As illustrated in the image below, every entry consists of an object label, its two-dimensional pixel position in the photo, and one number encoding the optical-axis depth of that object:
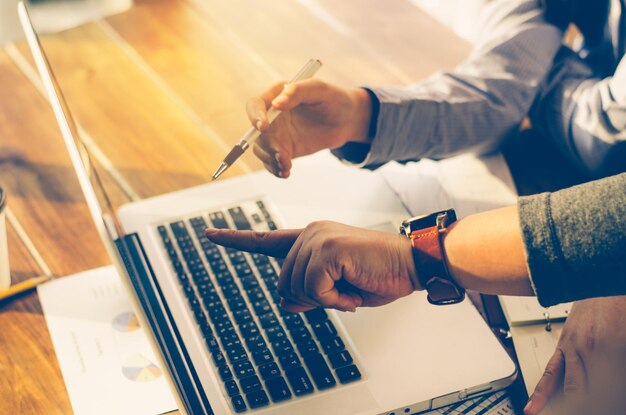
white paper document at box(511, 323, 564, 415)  0.81
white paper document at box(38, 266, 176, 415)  0.81
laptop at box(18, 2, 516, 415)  0.78
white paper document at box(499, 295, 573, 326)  0.86
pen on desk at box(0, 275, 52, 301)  0.93
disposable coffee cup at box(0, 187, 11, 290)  0.91
